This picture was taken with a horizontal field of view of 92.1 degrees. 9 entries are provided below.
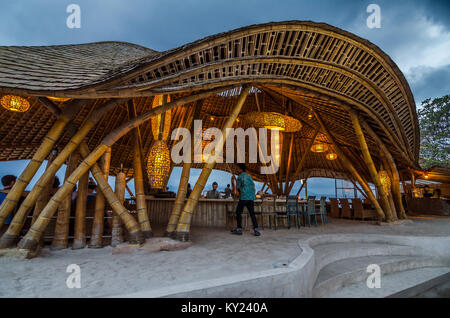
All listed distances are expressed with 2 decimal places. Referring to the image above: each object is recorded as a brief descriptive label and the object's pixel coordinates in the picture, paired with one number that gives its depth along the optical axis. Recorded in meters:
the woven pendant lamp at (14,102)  5.12
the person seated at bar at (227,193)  8.53
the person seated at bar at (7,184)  5.10
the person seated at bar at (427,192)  16.12
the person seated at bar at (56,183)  5.67
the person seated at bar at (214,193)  7.94
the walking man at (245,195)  5.46
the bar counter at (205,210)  7.25
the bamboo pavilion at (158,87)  3.60
